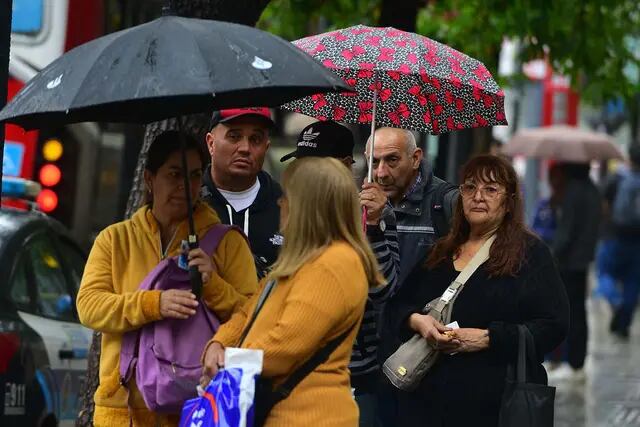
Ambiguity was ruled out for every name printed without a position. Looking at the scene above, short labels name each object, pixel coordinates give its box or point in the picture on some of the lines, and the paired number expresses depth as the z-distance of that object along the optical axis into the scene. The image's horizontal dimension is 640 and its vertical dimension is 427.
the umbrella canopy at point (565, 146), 33.74
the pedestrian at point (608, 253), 39.18
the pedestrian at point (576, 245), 26.25
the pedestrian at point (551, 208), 26.96
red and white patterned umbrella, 12.00
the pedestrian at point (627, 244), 35.24
